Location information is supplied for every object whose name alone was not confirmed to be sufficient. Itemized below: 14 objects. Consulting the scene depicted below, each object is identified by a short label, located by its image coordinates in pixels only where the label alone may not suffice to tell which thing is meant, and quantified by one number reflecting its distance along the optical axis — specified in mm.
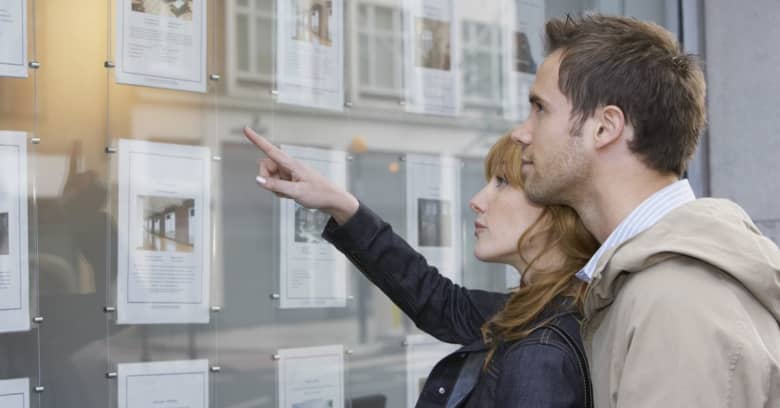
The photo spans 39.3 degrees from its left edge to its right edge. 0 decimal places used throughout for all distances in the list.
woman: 2326
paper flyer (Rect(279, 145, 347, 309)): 3686
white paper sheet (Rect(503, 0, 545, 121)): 4461
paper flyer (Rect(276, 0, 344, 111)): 3699
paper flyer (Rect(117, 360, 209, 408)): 3238
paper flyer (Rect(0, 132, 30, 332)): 3021
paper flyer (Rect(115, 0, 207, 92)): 3271
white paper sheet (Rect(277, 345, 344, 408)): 3656
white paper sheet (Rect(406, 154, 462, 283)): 4098
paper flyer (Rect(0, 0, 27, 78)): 3059
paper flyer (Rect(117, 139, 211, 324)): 3250
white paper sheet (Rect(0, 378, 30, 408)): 3021
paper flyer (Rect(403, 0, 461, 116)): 4090
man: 1730
